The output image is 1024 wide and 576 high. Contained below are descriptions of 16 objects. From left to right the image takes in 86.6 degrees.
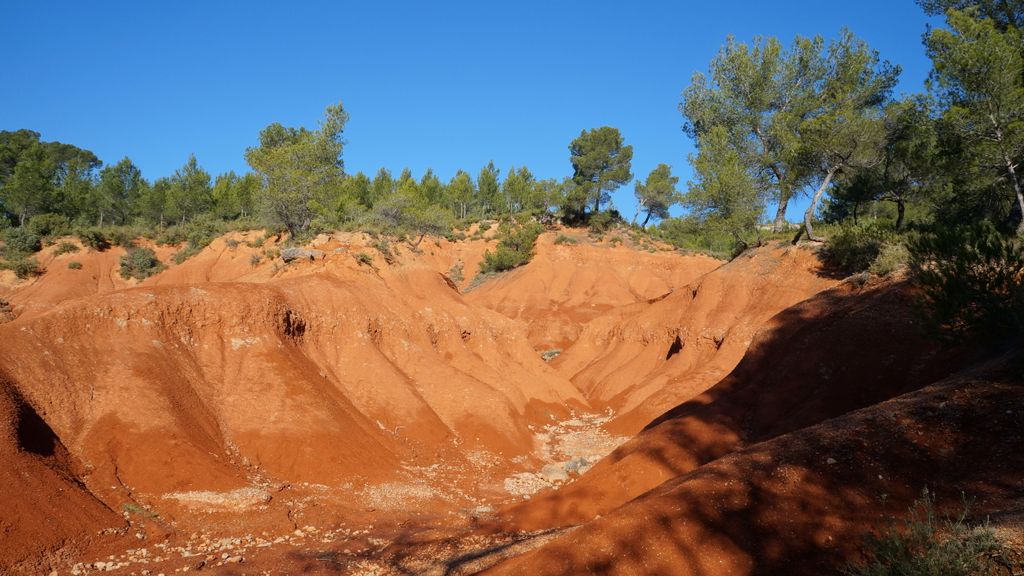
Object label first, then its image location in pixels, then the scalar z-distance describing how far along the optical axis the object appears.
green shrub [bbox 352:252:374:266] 28.66
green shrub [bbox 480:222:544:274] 60.38
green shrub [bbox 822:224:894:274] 27.59
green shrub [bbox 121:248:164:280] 45.69
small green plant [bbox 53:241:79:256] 44.50
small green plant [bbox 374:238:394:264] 30.56
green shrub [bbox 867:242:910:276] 21.71
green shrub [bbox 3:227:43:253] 42.81
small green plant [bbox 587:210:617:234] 64.94
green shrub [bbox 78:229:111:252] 46.27
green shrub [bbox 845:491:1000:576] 5.13
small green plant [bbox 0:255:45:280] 40.75
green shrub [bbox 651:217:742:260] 62.40
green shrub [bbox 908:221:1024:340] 11.75
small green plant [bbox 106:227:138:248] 48.69
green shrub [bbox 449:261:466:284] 64.44
